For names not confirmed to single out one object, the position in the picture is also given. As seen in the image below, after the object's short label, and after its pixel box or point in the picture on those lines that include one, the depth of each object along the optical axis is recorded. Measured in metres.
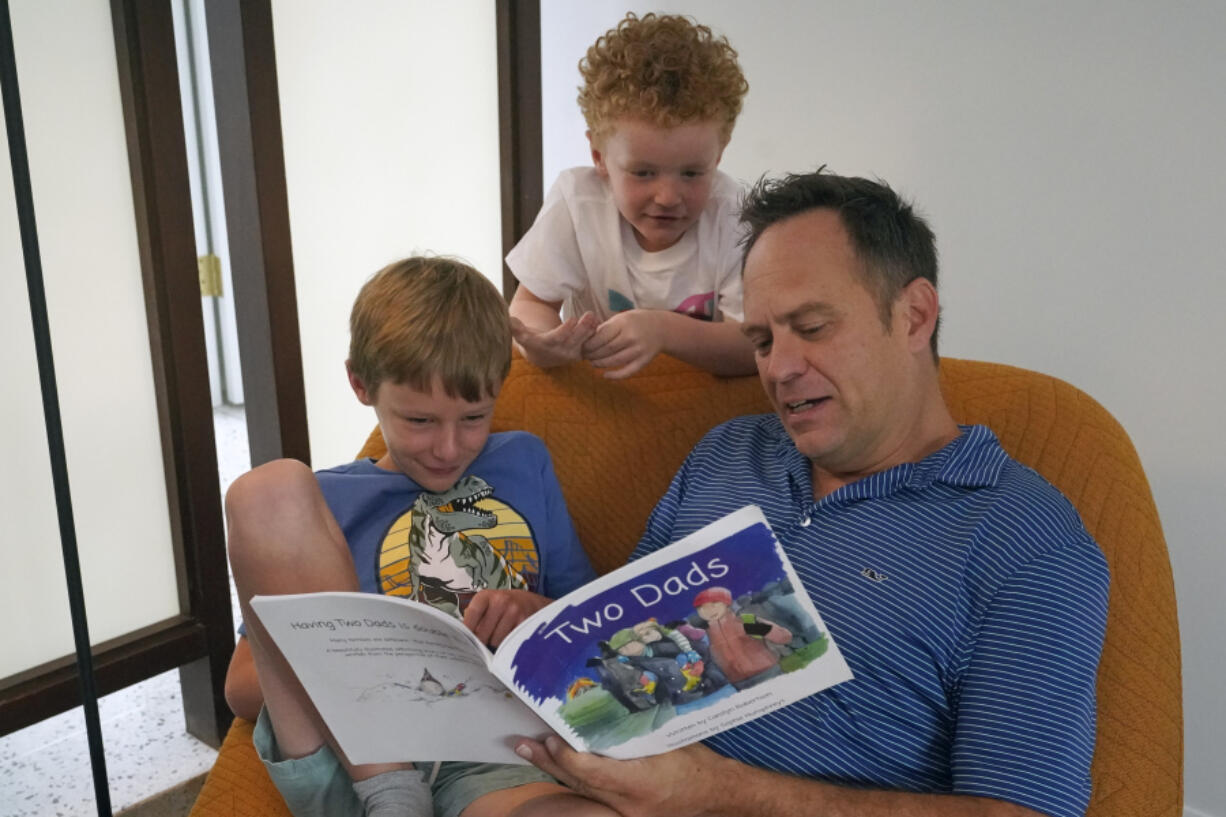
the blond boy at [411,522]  1.02
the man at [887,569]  0.93
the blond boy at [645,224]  1.46
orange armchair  1.04
